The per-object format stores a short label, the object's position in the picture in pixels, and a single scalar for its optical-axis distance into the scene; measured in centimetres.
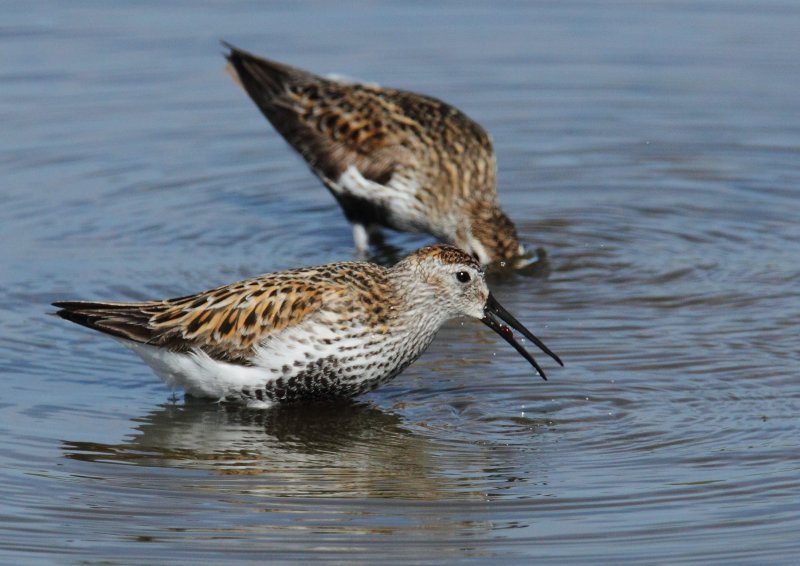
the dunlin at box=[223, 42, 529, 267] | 1433
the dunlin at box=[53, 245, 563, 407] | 1001
